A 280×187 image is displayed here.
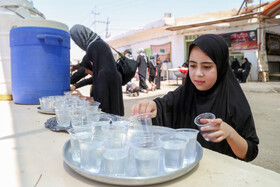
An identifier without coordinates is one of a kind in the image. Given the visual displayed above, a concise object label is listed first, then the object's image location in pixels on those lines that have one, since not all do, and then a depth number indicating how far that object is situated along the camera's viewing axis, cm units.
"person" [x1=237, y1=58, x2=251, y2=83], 1093
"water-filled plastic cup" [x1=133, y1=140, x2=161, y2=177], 66
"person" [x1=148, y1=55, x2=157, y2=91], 1049
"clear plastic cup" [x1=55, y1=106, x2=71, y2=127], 132
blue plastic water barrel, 202
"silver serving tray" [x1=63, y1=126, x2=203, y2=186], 64
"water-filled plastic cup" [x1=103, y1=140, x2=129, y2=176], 67
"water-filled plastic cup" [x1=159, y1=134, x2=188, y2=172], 72
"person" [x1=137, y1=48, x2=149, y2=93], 985
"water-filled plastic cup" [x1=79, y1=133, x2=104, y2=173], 71
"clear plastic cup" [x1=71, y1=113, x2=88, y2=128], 119
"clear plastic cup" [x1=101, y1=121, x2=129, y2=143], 78
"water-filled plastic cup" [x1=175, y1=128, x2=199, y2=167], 80
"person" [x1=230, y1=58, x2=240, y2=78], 1153
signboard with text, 1091
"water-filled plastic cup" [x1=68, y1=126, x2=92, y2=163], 82
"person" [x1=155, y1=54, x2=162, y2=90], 1076
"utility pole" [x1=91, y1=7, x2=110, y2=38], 4509
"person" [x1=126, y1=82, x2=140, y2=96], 860
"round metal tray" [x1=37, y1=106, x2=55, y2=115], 175
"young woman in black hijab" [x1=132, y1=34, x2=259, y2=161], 141
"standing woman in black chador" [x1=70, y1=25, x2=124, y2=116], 228
